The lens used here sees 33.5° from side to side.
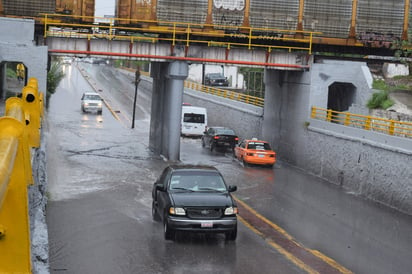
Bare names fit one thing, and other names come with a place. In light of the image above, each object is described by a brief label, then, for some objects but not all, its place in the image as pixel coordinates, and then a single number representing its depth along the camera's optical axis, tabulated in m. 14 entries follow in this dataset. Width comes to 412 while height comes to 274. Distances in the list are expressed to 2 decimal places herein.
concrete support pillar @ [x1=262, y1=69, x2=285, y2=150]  38.50
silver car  57.44
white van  47.12
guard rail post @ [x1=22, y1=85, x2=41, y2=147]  13.71
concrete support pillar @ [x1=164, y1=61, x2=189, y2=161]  33.41
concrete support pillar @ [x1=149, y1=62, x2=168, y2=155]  36.94
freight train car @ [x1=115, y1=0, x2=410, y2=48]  34.31
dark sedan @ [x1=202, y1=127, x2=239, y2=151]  39.84
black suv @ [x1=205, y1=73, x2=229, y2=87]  83.75
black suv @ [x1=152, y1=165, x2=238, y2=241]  15.25
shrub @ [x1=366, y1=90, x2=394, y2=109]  34.33
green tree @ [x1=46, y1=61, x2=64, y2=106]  58.36
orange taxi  33.34
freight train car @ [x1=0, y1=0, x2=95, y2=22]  32.75
